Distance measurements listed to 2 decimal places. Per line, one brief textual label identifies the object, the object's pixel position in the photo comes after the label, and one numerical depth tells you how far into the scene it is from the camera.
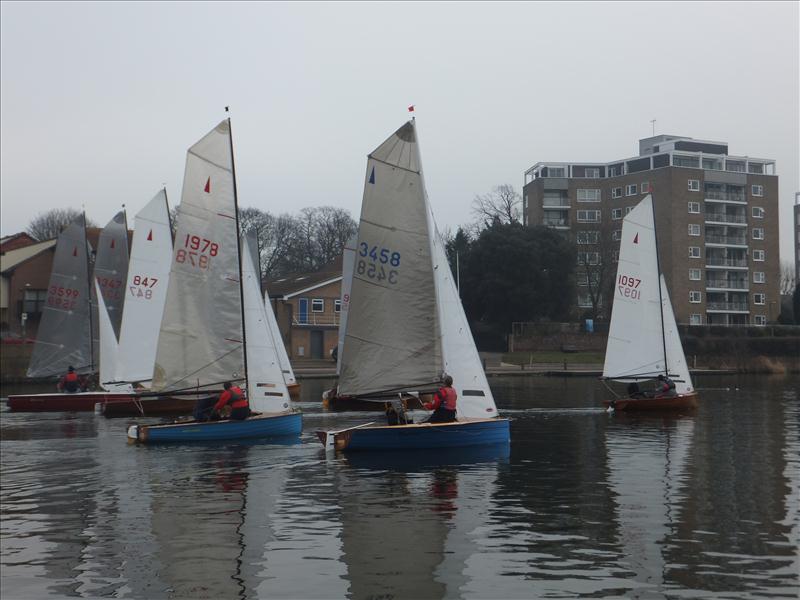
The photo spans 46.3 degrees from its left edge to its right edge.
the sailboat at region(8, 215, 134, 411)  44.41
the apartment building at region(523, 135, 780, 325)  102.88
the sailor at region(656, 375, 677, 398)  38.78
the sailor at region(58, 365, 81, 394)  42.19
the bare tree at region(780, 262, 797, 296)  154.88
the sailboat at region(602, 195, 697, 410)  40.34
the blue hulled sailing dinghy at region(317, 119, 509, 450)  24.88
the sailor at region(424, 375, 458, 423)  23.89
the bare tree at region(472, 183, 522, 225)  107.75
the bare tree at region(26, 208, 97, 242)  115.12
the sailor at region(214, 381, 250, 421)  27.19
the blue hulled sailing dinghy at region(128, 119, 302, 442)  29.20
